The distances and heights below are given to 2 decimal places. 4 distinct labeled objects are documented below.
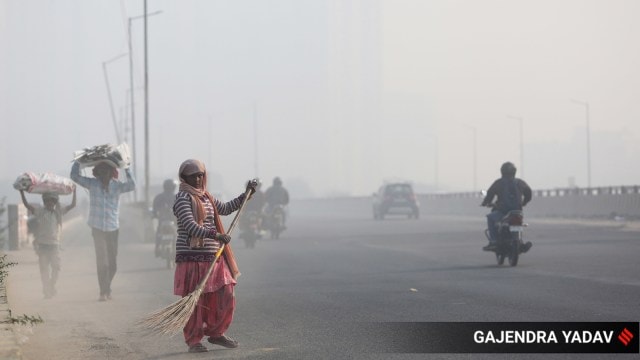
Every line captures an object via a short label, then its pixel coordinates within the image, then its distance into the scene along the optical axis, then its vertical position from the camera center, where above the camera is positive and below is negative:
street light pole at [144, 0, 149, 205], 41.72 +2.92
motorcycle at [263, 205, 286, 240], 34.31 -0.78
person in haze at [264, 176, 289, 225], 34.03 -0.04
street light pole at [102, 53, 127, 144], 58.31 +6.36
